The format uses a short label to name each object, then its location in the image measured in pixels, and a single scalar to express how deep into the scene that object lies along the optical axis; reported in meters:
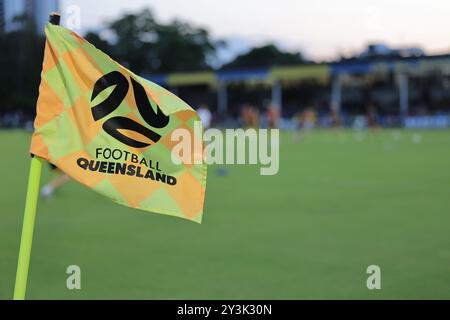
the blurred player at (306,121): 33.16
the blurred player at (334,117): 36.16
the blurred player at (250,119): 37.48
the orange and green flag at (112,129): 3.76
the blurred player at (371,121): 33.34
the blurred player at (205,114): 25.88
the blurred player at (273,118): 33.96
